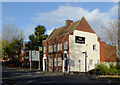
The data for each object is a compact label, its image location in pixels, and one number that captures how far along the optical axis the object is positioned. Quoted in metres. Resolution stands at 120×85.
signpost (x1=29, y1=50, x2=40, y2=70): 43.40
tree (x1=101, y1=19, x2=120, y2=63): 22.05
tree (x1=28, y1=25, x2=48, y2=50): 48.47
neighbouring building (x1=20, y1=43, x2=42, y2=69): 44.28
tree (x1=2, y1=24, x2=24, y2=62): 48.50
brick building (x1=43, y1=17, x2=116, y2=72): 32.34
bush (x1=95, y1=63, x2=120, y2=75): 24.61
